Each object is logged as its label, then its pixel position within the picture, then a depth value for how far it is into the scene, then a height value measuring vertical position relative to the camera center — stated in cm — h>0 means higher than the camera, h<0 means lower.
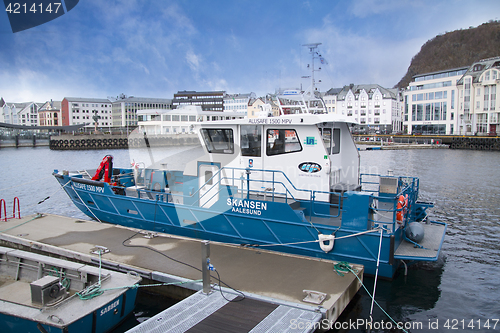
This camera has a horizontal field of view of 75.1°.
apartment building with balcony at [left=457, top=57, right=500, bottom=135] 5288 +745
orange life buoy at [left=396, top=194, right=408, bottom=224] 691 -138
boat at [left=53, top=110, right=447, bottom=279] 663 -139
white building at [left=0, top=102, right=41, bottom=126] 11331 +1149
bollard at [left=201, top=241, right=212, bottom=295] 516 -201
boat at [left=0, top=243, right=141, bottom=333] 463 -240
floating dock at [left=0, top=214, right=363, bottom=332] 472 -241
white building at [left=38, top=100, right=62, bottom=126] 10031 +1001
